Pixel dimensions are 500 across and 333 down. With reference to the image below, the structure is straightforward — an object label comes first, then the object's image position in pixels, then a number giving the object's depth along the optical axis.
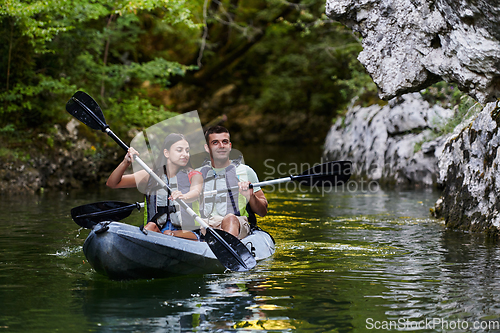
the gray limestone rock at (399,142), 25.77
